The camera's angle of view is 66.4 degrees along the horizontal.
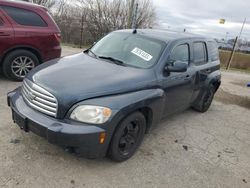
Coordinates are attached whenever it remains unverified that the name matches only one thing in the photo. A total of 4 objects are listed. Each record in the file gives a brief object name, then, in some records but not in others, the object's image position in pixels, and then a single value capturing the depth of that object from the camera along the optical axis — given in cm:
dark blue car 211
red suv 422
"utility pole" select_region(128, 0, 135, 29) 1362
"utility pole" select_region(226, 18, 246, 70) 1292
